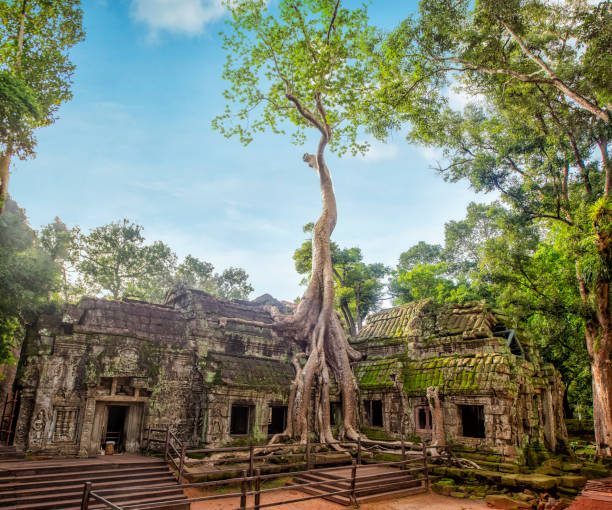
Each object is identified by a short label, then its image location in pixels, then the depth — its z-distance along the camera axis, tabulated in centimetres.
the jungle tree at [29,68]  911
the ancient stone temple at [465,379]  1136
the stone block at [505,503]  843
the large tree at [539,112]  1123
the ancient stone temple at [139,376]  1041
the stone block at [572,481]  926
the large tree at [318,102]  1438
